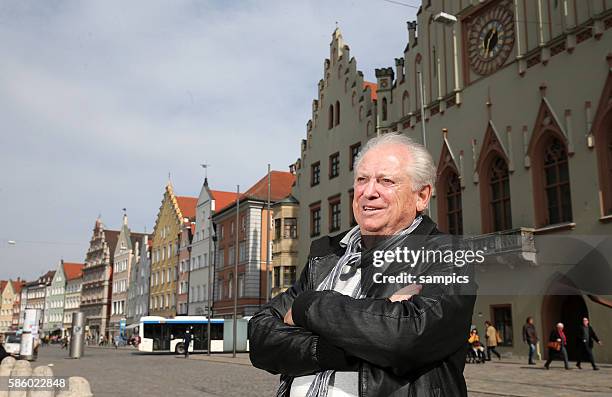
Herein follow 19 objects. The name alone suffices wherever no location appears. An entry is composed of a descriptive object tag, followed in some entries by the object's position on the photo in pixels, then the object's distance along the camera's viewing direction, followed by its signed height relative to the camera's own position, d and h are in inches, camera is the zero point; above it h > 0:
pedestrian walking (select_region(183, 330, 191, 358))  1330.2 -56.0
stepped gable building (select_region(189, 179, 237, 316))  2342.5 +248.8
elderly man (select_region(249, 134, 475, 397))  67.4 +0.2
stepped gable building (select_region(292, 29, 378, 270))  1347.2 +384.1
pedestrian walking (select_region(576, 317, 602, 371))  697.0 -27.6
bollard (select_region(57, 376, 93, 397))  315.9 -37.0
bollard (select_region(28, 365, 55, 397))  299.5 -28.9
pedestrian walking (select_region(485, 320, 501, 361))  905.5 -36.3
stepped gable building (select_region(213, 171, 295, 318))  1991.9 +219.9
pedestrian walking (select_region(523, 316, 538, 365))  821.2 -30.7
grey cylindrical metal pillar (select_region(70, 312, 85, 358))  1422.5 -46.0
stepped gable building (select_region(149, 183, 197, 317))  2753.4 +295.8
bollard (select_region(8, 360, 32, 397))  299.7 -28.1
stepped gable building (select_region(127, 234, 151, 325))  3095.5 +160.6
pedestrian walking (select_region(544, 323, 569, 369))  729.2 -35.6
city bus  1624.0 -48.3
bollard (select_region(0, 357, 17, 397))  304.0 -29.0
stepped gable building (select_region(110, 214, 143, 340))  3420.3 +236.5
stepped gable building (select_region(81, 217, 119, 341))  3646.2 +209.0
